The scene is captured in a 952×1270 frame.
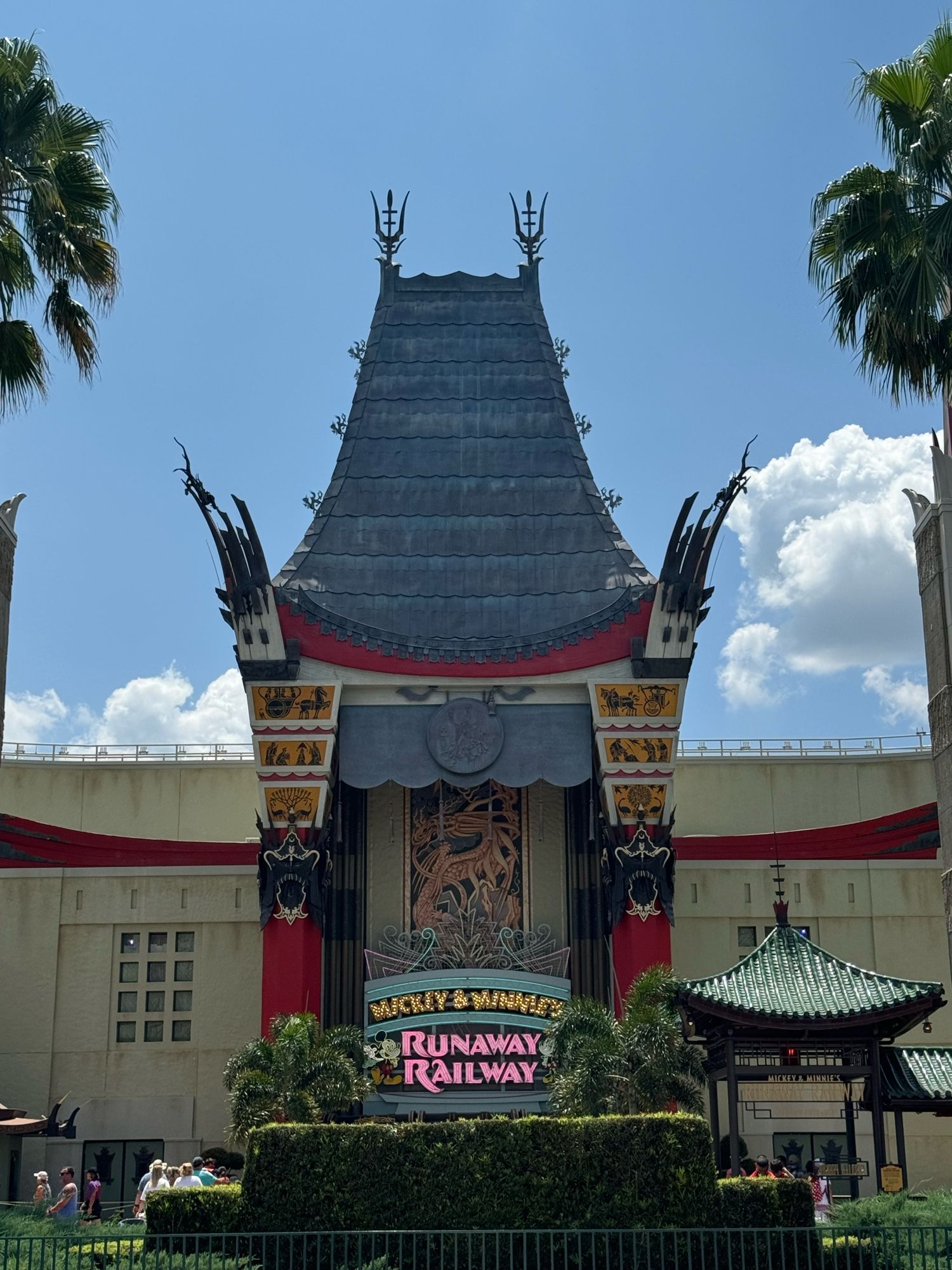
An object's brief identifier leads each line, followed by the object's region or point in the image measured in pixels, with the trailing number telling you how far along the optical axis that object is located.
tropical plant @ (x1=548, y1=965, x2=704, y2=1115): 24.91
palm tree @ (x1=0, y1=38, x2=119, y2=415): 23.11
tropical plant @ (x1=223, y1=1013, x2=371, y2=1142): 26.08
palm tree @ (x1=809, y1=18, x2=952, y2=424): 23.20
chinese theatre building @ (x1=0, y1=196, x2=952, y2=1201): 34.78
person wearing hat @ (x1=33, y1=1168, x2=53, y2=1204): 20.52
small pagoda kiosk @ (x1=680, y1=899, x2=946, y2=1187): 23.42
